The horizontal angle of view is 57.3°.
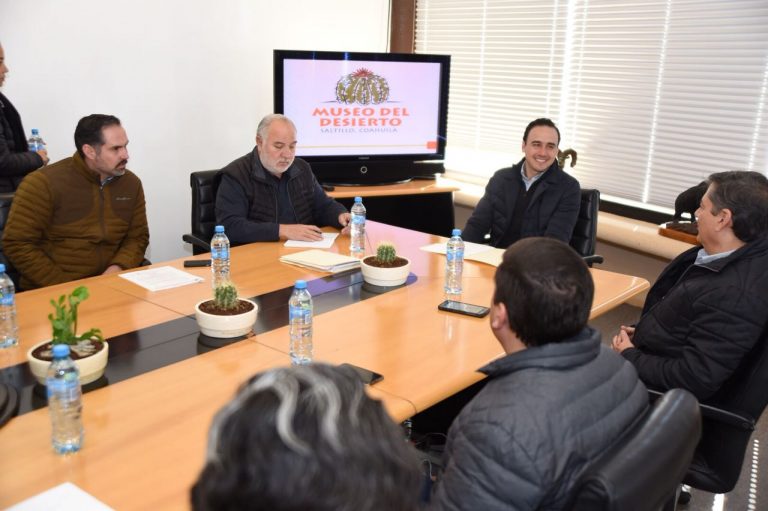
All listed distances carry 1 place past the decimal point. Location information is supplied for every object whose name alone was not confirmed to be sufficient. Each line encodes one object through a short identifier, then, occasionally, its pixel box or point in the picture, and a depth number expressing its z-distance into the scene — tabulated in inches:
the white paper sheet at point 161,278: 104.8
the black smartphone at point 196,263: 115.3
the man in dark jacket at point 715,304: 82.4
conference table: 58.3
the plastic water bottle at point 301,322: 83.0
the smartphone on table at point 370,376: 75.2
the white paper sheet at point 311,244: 129.6
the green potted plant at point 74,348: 70.5
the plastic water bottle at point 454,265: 107.4
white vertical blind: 161.0
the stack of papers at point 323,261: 115.4
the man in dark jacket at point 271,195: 133.0
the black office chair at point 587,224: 147.3
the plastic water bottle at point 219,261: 105.5
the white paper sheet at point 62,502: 52.4
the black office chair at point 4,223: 119.5
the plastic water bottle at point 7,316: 81.7
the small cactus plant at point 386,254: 110.0
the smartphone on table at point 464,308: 97.0
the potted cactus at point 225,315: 85.1
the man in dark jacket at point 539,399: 52.2
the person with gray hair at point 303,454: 25.9
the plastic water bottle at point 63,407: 60.4
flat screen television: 185.5
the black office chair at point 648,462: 44.0
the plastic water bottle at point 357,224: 132.0
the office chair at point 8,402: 65.4
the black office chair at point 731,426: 80.2
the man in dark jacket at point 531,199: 145.3
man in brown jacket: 119.7
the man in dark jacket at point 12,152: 137.6
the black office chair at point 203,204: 141.9
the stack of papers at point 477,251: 123.3
